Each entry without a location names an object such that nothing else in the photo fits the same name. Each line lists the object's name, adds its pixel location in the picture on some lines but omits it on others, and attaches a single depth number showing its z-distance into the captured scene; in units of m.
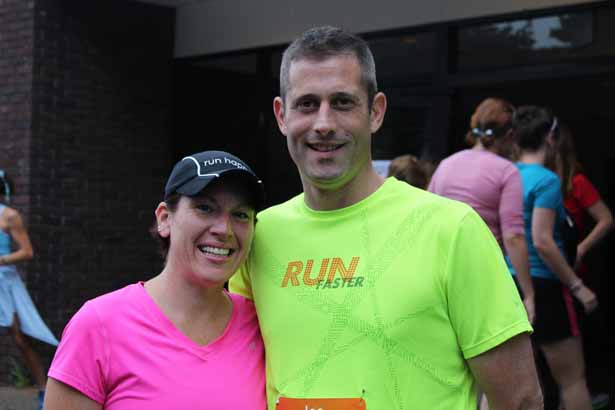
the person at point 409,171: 5.87
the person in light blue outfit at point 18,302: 7.84
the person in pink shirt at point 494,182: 4.96
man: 2.30
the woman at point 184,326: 2.42
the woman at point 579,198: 5.96
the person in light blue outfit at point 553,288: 5.29
